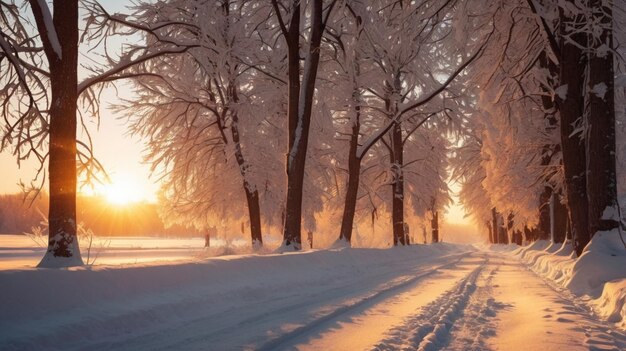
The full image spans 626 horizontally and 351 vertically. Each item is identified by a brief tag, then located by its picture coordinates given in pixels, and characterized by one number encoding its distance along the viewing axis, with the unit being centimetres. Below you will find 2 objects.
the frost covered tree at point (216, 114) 1312
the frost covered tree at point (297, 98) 1132
